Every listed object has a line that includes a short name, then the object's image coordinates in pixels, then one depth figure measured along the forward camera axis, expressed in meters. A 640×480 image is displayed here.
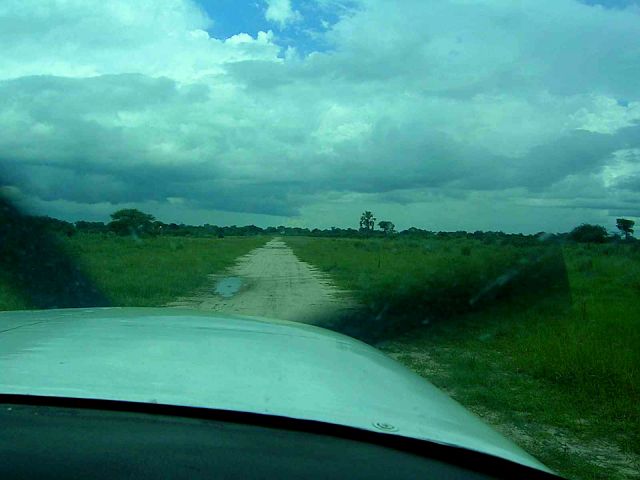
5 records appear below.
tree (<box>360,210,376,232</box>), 59.89
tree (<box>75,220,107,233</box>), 35.19
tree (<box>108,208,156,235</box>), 50.28
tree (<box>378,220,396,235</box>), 62.59
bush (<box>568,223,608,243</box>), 28.42
